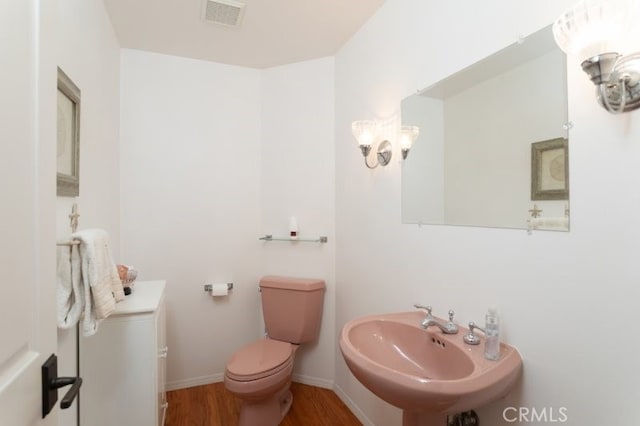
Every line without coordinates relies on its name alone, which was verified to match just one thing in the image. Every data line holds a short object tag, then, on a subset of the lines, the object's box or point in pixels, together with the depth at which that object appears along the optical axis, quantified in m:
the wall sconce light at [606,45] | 0.76
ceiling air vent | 1.84
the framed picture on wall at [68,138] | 1.20
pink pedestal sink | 0.94
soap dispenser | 1.07
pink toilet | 1.83
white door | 0.56
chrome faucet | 1.27
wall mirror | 1.02
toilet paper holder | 2.49
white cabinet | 1.41
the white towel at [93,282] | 1.13
